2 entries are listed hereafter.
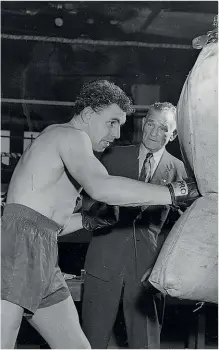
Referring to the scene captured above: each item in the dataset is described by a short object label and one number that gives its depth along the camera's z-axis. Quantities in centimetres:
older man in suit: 251
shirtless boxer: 182
